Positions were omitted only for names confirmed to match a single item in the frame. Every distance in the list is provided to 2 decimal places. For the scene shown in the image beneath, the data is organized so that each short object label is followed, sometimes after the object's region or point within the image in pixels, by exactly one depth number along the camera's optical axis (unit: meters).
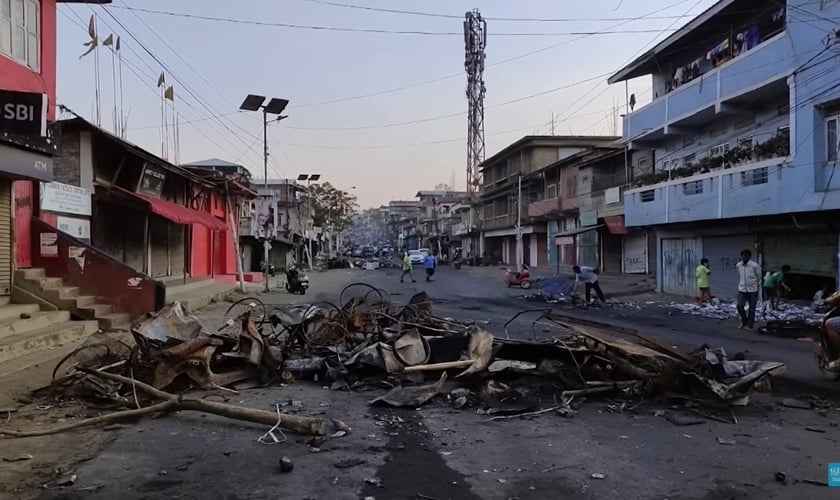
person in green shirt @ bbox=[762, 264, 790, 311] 18.05
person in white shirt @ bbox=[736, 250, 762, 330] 14.12
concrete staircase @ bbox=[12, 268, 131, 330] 12.67
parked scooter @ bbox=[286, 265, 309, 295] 27.41
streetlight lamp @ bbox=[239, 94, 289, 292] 32.72
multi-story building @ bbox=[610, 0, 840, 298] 16.47
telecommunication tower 67.88
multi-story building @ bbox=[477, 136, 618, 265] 51.44
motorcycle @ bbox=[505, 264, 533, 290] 31.08
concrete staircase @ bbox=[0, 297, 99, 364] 9.90
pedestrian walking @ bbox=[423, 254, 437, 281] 36.24
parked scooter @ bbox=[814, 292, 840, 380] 8.20
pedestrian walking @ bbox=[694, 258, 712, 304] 19.41
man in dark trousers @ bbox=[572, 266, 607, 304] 21.67
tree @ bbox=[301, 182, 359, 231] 73.62
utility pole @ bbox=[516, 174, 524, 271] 47.11
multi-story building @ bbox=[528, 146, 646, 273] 34.66
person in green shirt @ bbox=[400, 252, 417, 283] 36.84
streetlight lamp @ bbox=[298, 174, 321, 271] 63.41
